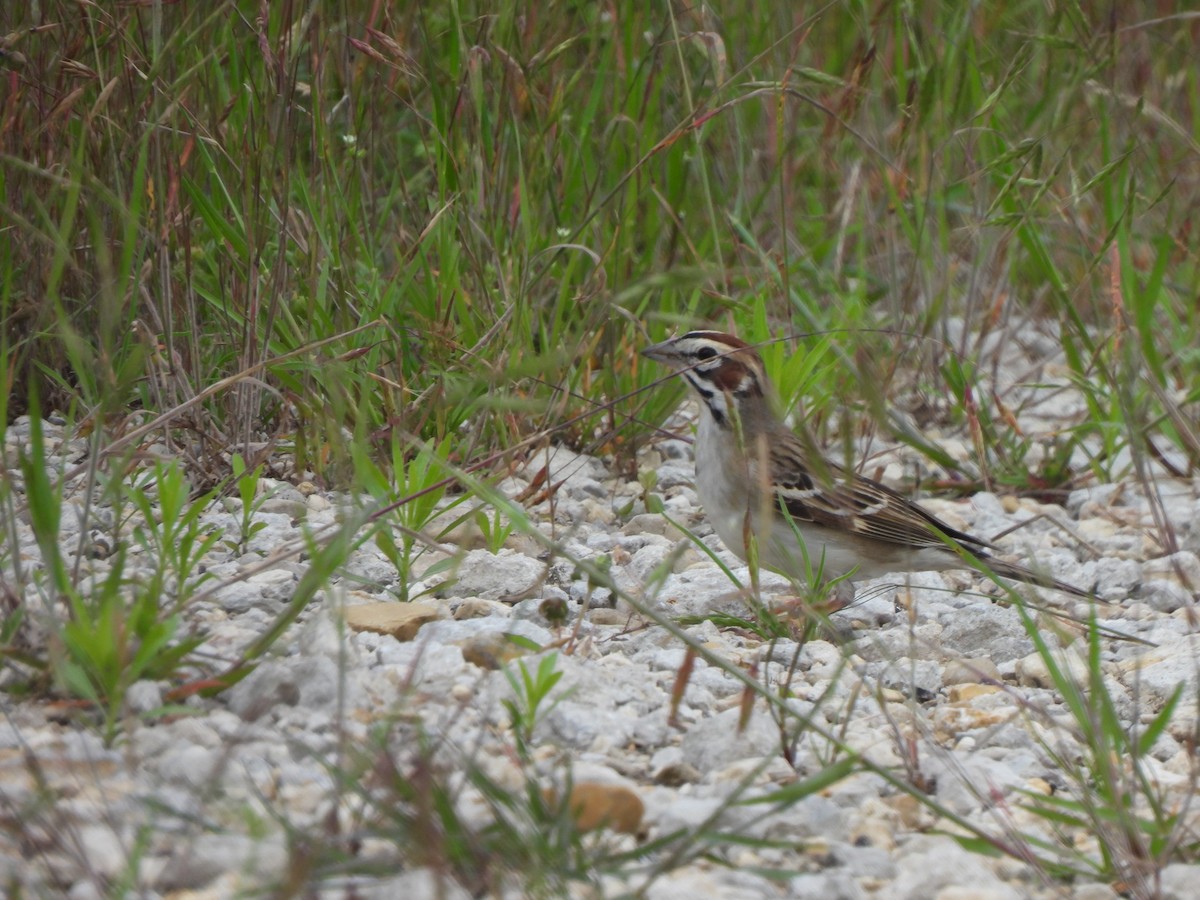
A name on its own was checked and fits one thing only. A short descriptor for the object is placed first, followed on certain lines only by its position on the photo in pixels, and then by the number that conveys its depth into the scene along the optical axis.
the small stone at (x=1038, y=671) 8.41
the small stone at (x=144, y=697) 6.31
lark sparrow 10.48
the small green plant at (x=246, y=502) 8.73
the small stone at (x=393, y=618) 7.85
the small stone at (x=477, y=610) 8.51
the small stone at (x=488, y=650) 7.16
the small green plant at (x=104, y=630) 6.07
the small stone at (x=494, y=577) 8.94
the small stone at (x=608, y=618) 8.70
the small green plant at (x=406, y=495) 8.01
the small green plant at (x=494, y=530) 9.15
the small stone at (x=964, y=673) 8.40
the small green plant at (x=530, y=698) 6.44
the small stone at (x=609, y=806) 5.69
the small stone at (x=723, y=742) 6.62
